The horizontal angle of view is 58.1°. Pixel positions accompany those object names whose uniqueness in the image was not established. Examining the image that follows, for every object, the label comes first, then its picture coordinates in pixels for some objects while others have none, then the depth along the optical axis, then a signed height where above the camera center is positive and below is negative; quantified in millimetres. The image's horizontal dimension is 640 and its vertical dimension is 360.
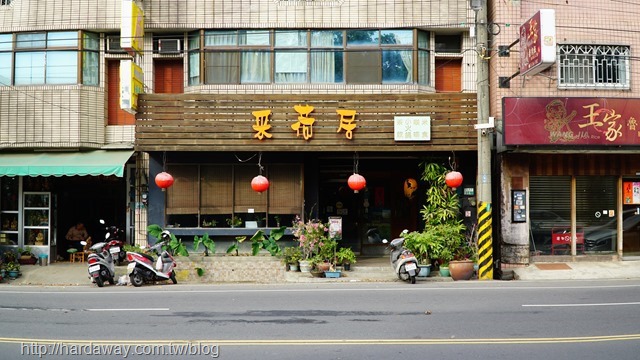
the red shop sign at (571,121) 15516 +1910
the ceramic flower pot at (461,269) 14961 -2015
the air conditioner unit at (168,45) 17359 +4430
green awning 15844 +823
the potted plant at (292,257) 16062 -1827
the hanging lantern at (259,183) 15609 +235
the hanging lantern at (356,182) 15566 +258
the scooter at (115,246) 16141 -1531
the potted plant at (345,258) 15914 -1832
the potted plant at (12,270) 15906 -2156
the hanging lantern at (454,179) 15453 +333
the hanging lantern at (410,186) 17719 +168
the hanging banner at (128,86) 15355 +2829
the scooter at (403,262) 14219 -1765
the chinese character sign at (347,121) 15883 +1947
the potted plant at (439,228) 15523 -1003
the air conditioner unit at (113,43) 17578 +4550
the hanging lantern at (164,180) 15602 +320
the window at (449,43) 17578 +4545
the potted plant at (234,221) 16888 -860
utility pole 14805 +1156
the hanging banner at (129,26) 15516 +4505
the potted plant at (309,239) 15781 -1301
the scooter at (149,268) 14484 -1928
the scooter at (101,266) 14445 -1871
